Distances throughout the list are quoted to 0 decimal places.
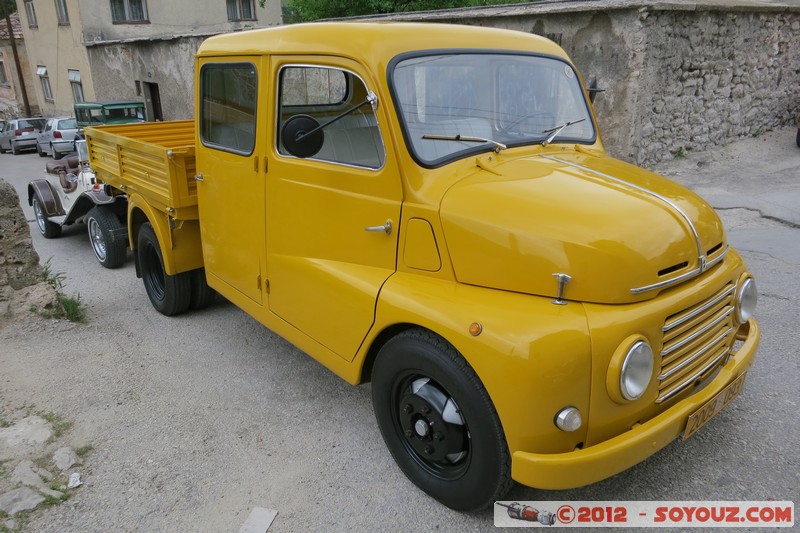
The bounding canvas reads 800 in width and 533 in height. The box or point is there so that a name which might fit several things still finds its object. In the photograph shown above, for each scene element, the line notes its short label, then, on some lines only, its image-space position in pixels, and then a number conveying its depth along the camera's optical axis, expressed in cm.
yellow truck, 224
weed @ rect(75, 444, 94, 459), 320
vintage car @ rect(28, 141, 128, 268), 642
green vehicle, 1647
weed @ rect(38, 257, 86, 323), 482
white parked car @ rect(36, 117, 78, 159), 1777
